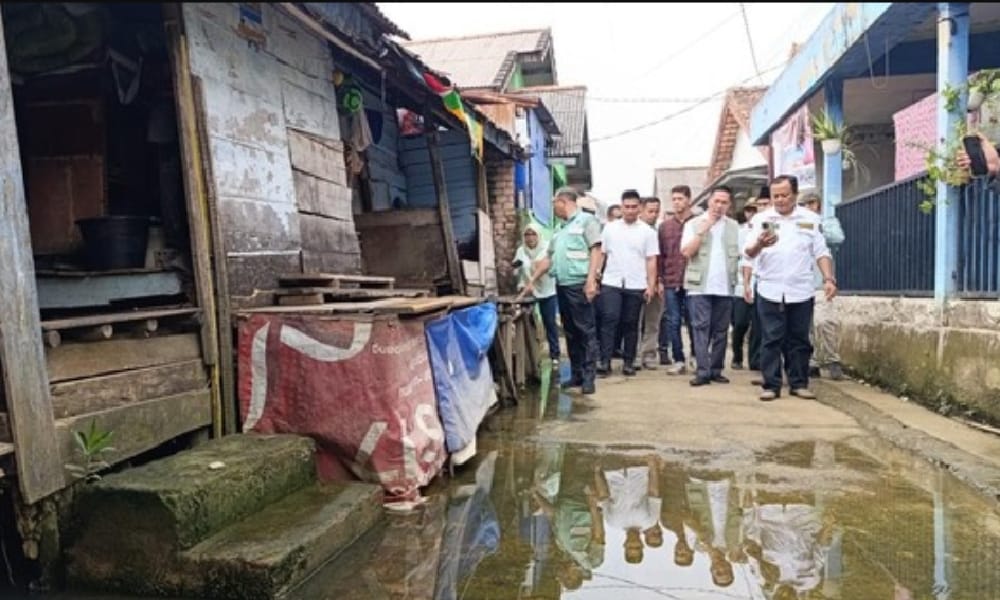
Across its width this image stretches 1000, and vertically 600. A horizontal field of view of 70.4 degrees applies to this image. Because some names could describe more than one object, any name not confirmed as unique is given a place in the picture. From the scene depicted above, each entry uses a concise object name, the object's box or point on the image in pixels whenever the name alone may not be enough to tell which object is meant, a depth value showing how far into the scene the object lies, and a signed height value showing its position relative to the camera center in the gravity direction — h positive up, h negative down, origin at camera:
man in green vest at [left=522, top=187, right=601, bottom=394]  6.46 -0.34
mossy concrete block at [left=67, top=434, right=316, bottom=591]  2.44 -0.89
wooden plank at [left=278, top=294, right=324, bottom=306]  4.48 -0.27
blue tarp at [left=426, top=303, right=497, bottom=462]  4.02 -0.76
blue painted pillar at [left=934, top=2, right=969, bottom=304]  5.33 +0.77
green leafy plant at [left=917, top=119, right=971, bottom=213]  5.07 +0.40
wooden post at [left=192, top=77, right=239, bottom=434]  3.71 -0.19
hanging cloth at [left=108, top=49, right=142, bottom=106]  4.40 +1.20
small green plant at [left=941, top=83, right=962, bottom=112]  5.25 +0.91
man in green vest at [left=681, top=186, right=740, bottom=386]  6.52 -0.35
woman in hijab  7.98 -0.46
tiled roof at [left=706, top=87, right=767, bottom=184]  15.83 +2.53
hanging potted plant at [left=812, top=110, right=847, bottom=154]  7.84 +1.05
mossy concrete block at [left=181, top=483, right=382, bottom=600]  2.35 -1.03
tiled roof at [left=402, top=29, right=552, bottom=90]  14.34 +4.34
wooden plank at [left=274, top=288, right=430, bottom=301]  4.50 -0.28
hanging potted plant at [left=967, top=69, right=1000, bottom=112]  4.87 +0.91
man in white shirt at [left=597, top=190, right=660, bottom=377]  6.82 -0.25
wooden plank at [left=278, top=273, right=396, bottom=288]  4.58 -0.15
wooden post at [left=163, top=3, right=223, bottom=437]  3.67 +0.41
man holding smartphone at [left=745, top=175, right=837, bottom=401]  5.84 -0.35
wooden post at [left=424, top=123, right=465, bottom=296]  7.43 +0.21
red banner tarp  3.40 -0.69
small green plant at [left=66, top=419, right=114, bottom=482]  2.70 -0.71
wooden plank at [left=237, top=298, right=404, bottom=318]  3.60 -0.28
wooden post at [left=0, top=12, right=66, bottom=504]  2.45 -0.25
